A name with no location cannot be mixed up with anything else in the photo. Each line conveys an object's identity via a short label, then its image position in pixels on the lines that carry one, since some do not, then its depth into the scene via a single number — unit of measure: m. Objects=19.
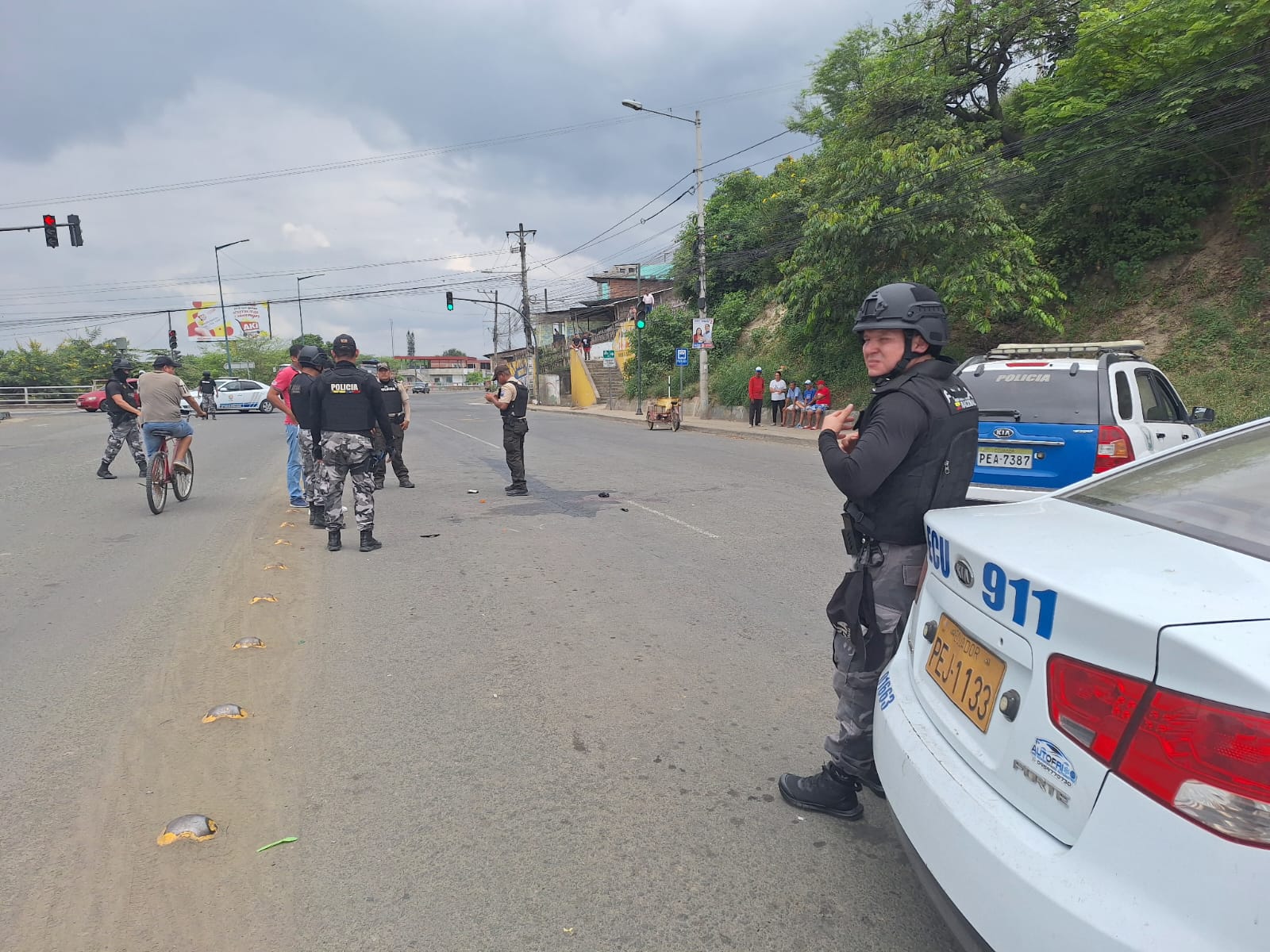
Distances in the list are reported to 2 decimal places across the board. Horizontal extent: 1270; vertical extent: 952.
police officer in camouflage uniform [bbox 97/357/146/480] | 10.73
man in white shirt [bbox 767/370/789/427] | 22.78
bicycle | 8.75
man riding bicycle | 9.06
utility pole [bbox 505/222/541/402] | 44.94
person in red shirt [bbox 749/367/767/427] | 23.30
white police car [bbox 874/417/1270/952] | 1.22
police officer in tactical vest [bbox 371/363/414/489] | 9.98
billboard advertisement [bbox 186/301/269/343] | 76.31
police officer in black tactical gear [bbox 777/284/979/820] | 2.49
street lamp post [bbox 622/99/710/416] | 25.29
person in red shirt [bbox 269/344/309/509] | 8.91
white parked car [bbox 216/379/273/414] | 33.47
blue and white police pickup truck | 6.49
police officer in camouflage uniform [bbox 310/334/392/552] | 6.89
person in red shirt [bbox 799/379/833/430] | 21.25
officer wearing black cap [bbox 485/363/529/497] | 9.73
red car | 34.34
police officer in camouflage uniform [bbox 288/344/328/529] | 7.61
